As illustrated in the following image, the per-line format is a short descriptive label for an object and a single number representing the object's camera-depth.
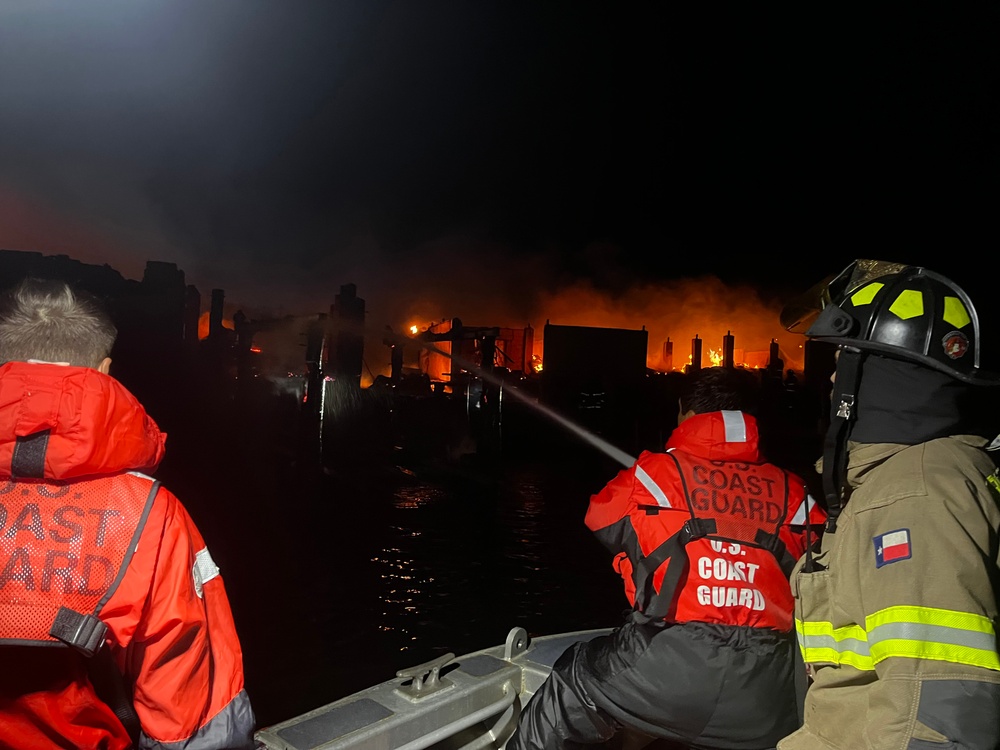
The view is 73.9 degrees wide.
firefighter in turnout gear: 1.26
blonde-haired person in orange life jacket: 1.41
